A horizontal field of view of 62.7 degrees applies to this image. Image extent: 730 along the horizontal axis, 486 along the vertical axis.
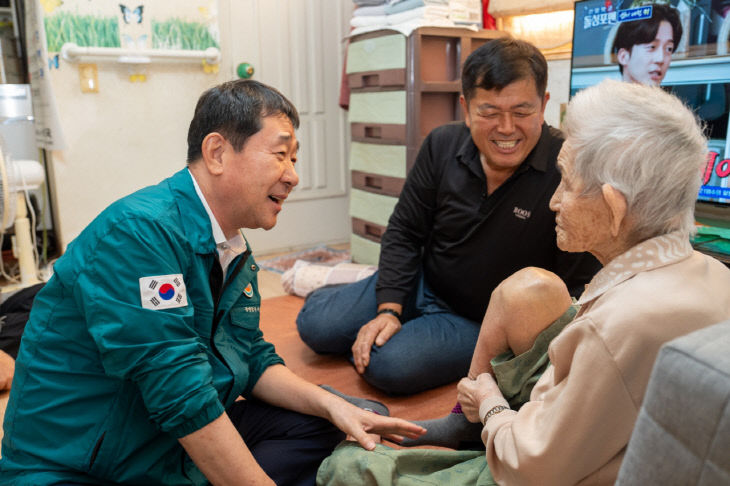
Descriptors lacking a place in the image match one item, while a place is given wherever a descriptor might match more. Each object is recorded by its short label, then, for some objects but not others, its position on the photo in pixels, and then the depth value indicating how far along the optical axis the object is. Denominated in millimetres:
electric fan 2666
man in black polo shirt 1715
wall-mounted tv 1836
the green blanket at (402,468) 1120
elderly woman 777
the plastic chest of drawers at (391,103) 2811
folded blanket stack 2762
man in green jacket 963
